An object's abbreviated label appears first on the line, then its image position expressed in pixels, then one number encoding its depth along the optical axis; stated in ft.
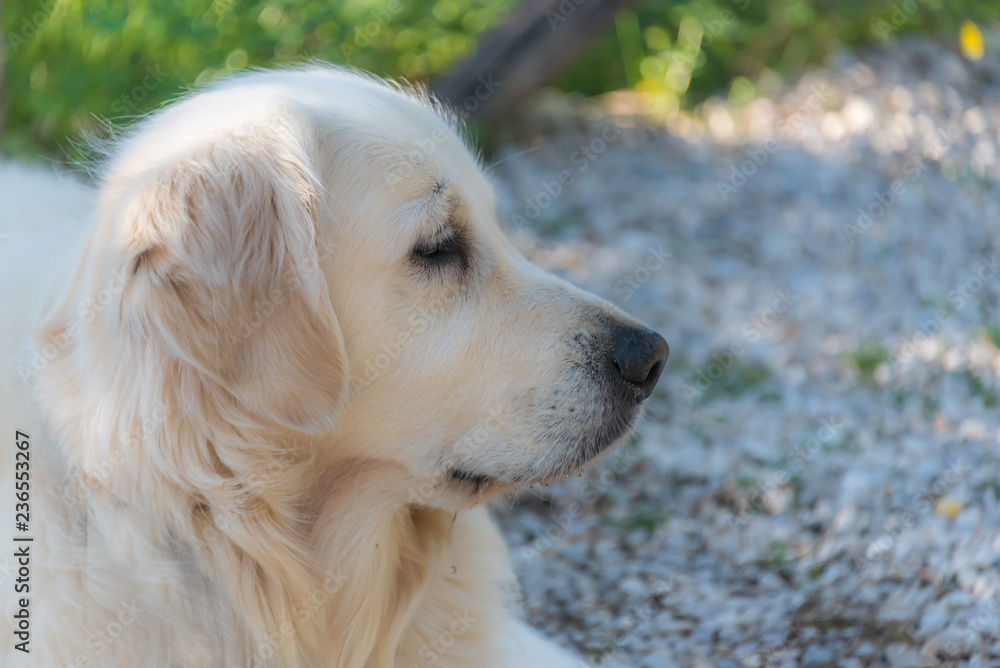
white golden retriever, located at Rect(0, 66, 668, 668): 4.91
